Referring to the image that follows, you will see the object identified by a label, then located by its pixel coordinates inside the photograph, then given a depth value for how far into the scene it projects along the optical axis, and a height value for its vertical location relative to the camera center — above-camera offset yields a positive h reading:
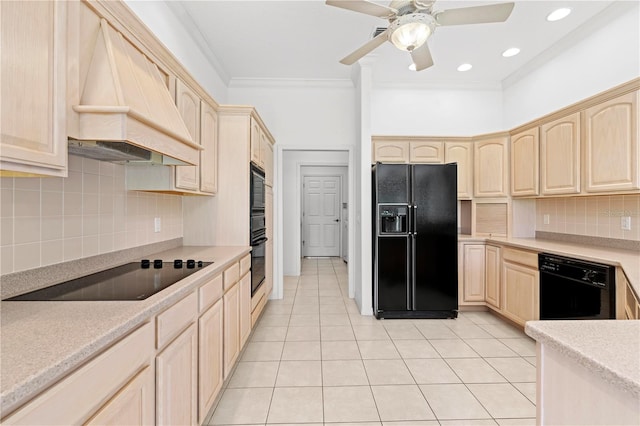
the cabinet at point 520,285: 2.86 -0.70
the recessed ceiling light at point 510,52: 3.40 +1.83
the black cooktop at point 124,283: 1.27 -0.33
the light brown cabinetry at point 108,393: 0.70 -0.49
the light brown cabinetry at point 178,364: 1.22 -0.66
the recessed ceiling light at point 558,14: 2.71 +1.81
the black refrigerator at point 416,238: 3.49 -0.26
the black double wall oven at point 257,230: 2.98 -0.16
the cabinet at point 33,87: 0.90 +0.41
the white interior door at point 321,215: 7.63 -0.01
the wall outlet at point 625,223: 2.58 -0.07
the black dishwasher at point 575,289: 2.14 -0.57
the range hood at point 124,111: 1.18 +0.45
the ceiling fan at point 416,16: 1.80 +1.20
